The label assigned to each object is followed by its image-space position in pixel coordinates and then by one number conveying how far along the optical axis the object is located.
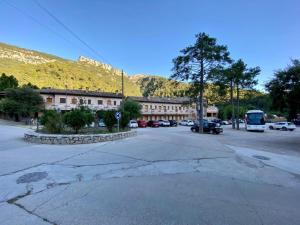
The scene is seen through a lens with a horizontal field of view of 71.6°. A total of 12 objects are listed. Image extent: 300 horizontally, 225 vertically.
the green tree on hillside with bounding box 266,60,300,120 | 17.14
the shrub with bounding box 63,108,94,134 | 15.62
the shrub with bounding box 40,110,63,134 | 16.14
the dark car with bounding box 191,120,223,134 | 28.27
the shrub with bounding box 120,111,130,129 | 20.31
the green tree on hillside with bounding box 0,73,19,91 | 55.97
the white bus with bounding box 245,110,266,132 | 32.66
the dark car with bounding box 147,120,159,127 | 47.16
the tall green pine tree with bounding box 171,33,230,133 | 26.89
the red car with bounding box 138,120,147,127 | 46.22
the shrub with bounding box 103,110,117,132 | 18.58
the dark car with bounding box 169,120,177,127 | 51.76
